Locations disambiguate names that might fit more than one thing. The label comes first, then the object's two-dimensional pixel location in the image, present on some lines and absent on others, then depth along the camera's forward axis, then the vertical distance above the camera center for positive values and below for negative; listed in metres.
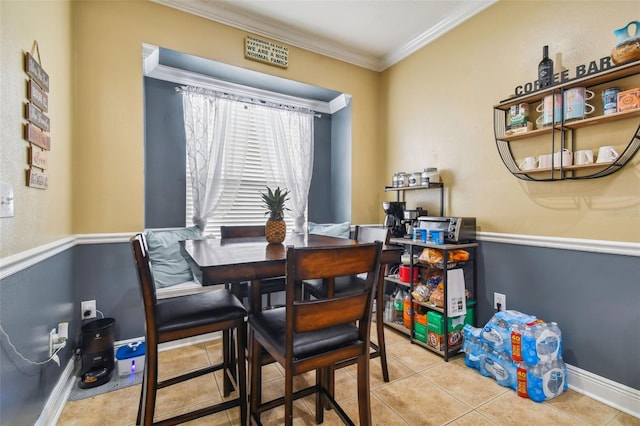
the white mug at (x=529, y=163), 2.06 +0.33
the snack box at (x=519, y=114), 2.11 +0.71
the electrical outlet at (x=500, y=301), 2.27 -0.74
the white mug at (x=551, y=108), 1.89 +0.67
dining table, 1.20 -0.23
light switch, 1.08 +0.04
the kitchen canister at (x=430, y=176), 2.74 +0.31
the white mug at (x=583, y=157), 1.79 +0.32
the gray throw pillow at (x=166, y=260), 2.41 -0.43
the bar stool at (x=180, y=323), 1.28 -0.54
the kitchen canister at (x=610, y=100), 1.67 +0.64
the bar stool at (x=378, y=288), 1.96 -0.56
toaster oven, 2.34 -0.16
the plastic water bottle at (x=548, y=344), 1.79 -0.85
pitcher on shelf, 1.56 +0.89
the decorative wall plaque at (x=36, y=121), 1.36 +0.46
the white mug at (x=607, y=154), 1.69 +0.32
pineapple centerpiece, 1.88 -0.08
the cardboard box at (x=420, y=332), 2.44 -1.06
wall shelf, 1.64 +0.52
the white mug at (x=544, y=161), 1.96 +0.33
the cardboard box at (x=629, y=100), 1.59 +0.61
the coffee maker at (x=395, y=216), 2.88 -0.07
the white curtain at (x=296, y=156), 3.37 +0.64
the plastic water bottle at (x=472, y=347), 2.11 -1.03
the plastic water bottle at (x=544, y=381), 1.76 -1.07
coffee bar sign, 1.70 +0.86
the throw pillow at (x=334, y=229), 3.27 -0.23
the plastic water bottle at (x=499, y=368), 1.89 -1.09
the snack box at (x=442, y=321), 2.27 -0.91
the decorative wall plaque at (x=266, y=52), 2.76 +1.56
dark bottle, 1.93 +0.94
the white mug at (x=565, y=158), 1.87 +0.33
